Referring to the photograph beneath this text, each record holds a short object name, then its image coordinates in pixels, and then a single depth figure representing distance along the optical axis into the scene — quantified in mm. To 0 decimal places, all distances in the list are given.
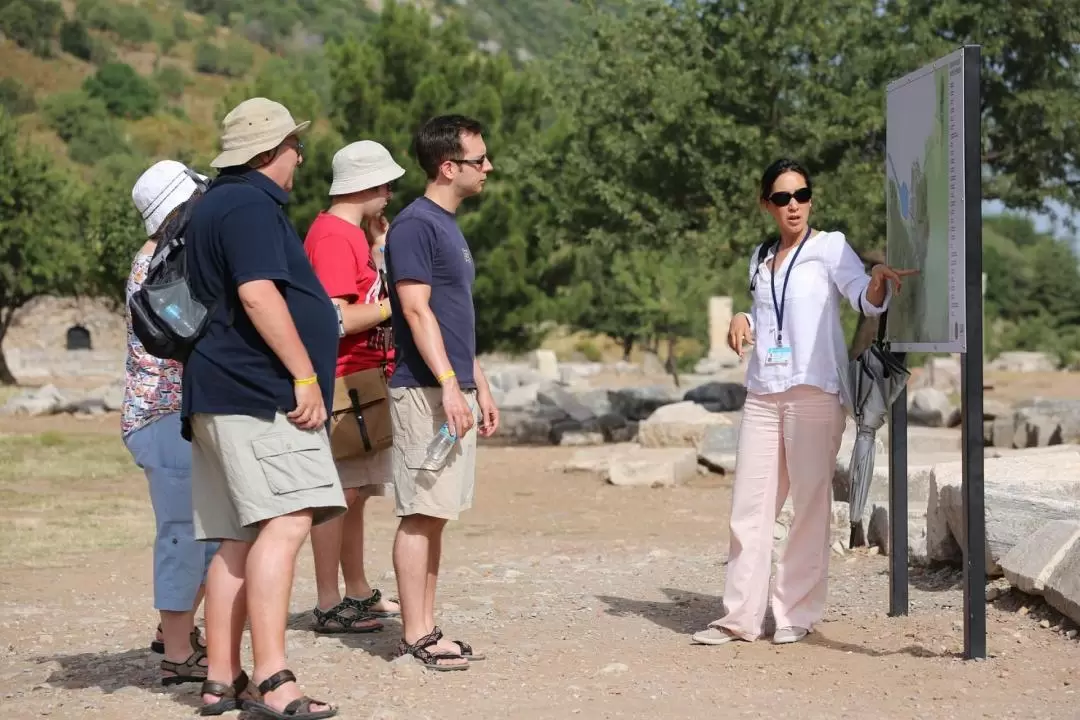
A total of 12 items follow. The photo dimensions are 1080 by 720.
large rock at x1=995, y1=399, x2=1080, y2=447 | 16109
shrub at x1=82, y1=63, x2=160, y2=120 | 98125
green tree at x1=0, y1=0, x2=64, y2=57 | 105188
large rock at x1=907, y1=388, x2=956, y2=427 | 19953
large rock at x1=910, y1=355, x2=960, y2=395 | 33562
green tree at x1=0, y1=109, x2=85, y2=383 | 31516
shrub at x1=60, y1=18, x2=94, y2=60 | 110562
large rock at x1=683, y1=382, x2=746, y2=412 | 21656
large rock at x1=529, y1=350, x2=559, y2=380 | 37781
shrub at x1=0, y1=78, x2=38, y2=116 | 94625
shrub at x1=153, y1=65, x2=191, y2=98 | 108625
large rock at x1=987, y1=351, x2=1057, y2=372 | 43562
